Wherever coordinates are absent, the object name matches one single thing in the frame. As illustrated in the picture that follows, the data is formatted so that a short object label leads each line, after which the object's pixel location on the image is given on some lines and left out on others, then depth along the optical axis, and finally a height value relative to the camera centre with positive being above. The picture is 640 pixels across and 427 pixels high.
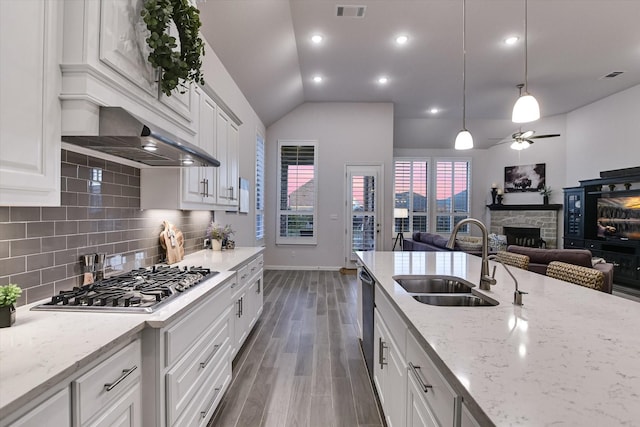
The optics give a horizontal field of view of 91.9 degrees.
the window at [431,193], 8.90 +0.67
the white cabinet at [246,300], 2.51 -0.80
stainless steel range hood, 1.26 +0.33
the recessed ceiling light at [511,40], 4.25 +2.46
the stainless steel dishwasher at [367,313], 2.34 -0.79
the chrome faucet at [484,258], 1.68 -0.23
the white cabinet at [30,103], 0.92 +0.35
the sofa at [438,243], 5.21 -0.49
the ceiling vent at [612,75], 5.32 +2.51
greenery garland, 1.45 +0.89
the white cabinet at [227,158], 2.94 +0.57
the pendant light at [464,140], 3.55 +0.89
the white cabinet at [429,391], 0.87 -0.57
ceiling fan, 5.75 +1.46
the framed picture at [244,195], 4.47 +0.28
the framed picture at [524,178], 8.02 +1.04
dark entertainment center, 5.55 -0.03
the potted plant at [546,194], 7.82 +0.59
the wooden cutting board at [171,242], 2.36 -0.23
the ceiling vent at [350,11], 3.66 +2.46
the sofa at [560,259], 3.58 -0.49
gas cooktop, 1.29 -0.38
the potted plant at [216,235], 3.22 -0.23
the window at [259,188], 6.03 +0.53
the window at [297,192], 6.90 +0.50
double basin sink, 1.67 -0.45
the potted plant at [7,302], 1.06 -0.32
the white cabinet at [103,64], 1.15 +0.61
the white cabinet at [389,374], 1.42 -0.86
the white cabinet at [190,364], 1.23 -0.73
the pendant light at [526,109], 2.74 +0.96
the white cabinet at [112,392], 0.91 -0.59
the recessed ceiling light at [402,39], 4.30 +2.48
